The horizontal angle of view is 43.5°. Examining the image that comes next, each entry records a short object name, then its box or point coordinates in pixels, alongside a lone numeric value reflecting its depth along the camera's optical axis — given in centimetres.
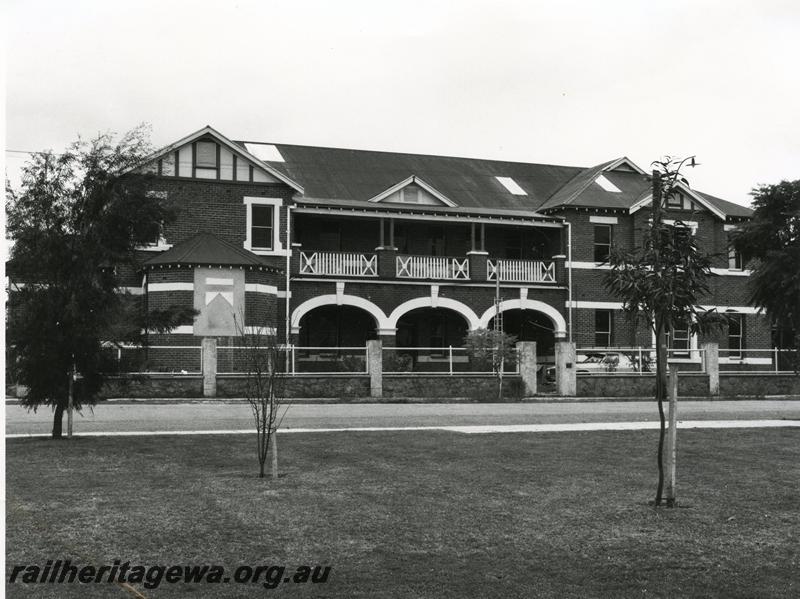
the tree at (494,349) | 2930
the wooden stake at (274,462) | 1079
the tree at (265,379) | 1092
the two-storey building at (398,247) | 3105
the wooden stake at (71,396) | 1502
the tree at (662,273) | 889
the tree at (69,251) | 1423
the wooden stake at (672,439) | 908
